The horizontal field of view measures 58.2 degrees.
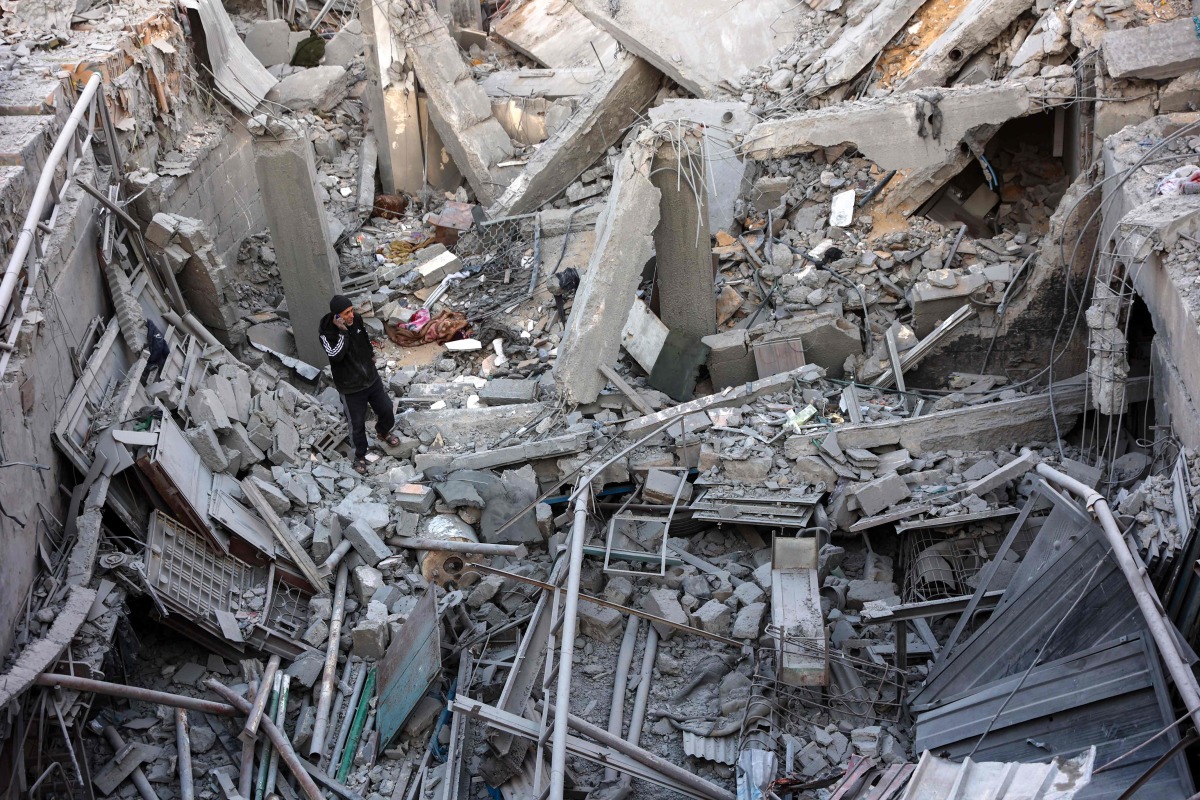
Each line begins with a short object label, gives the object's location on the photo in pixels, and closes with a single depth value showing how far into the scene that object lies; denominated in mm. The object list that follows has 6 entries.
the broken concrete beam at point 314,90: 14766
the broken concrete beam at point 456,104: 13234
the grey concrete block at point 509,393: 9148
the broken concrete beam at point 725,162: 10695
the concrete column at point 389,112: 13469
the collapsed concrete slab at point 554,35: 15672
